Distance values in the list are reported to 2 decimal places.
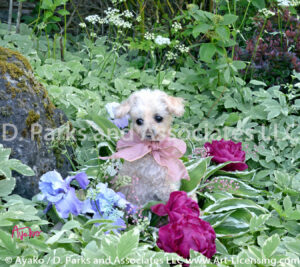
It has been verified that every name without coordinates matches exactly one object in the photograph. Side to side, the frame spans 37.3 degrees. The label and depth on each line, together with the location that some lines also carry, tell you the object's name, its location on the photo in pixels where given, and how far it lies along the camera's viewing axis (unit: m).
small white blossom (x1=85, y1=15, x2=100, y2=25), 3.84
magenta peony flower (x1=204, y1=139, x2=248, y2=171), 3.15
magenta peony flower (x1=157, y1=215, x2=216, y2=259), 2.15
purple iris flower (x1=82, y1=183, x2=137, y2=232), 2.36
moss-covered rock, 2.66
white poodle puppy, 2.46
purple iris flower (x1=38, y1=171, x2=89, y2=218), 2.36
